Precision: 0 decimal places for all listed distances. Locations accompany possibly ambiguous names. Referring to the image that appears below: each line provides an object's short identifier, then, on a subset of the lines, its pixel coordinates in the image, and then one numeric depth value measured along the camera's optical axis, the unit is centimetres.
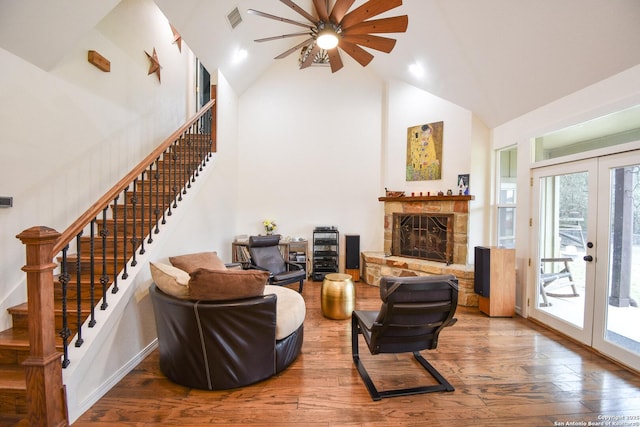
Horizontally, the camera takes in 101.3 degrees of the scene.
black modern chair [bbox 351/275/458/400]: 190
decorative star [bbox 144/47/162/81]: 395
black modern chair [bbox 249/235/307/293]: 414
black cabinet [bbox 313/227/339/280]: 516
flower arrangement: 526
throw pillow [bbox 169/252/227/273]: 281
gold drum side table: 336
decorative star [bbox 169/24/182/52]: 461
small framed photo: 438
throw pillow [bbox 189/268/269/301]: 194
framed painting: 479
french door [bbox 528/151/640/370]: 251
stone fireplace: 426
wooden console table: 480
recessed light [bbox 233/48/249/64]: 435
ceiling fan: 235
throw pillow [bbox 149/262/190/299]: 207
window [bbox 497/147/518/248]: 418
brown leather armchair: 195
